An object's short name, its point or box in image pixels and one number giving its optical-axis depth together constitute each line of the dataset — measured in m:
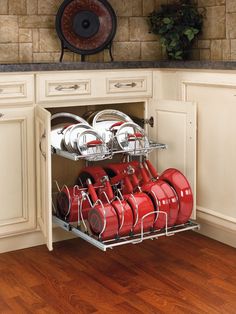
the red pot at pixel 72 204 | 3.14
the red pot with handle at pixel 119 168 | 3.37
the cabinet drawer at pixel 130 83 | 3.39
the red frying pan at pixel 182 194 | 3.06
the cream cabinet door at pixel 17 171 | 3.11
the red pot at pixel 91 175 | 3.32
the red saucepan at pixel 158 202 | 2.97
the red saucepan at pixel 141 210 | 2.90
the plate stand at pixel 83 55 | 3.59
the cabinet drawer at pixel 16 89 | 3.04
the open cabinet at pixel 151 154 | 2.89
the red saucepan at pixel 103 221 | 2.80
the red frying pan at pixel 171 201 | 3.01
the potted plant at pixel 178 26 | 3.71
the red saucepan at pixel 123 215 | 2.85
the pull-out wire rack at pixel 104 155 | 2.97
